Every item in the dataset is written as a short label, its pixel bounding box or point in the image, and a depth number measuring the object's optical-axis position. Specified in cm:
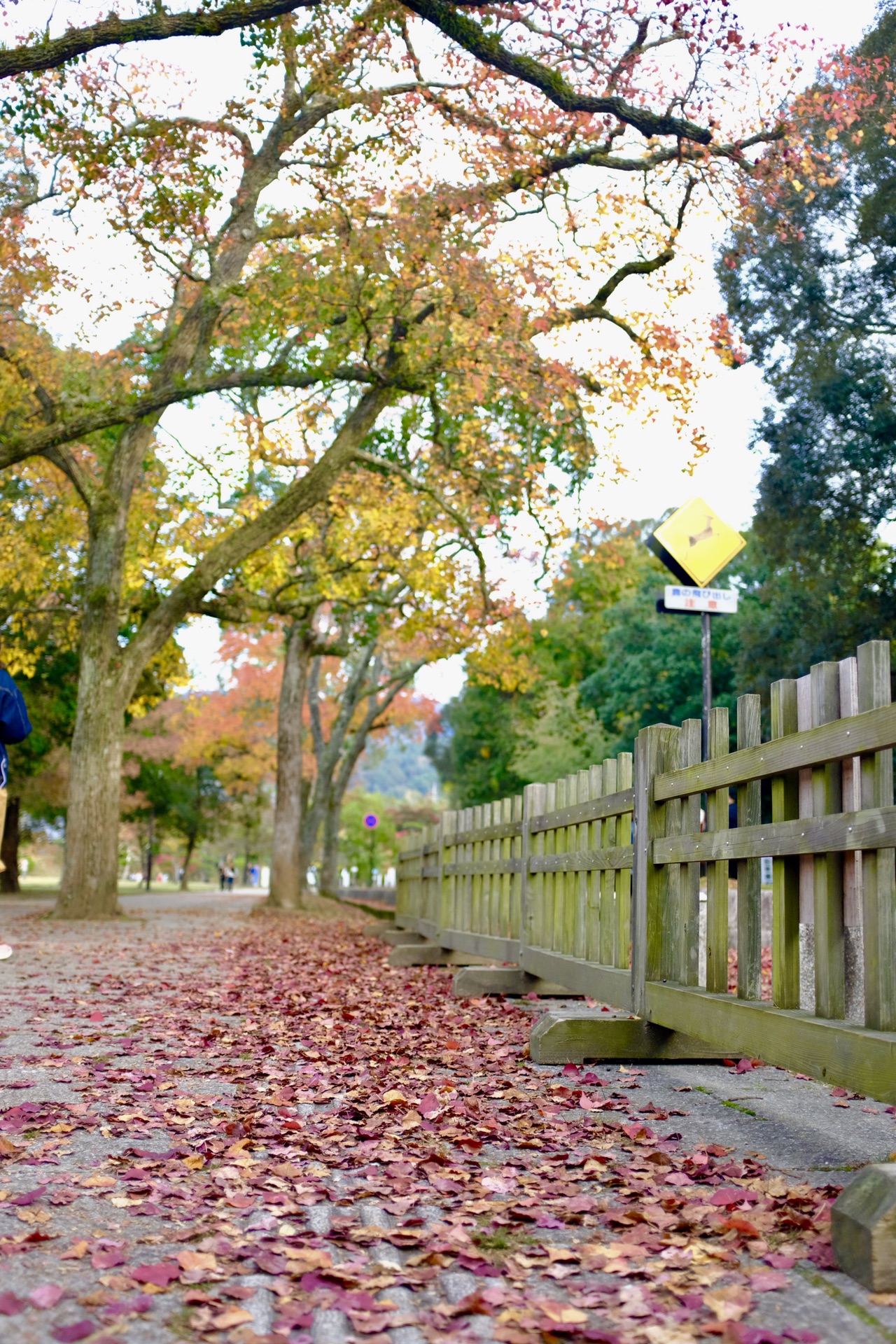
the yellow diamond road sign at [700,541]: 1282
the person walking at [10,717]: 785
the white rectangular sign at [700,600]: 1255
